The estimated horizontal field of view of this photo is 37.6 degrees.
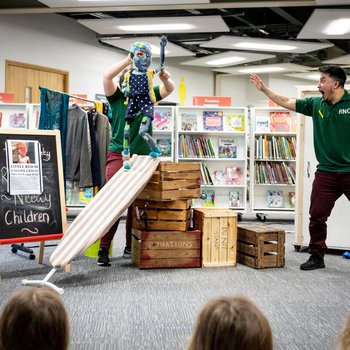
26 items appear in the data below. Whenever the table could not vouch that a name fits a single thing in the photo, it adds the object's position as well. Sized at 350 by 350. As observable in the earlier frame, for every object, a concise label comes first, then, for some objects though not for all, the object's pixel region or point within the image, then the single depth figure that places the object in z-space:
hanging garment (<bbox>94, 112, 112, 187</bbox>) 5.27
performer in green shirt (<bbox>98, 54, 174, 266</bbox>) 4.41
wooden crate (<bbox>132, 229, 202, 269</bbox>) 4.28
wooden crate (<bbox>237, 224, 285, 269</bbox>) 4.40
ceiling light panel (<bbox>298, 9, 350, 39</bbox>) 7.68
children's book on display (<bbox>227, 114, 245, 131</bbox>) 7.69
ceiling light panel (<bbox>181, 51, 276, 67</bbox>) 11.32
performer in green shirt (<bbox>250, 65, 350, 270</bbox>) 4.30
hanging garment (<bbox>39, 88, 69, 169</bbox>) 4.66
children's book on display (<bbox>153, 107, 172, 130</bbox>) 7.64
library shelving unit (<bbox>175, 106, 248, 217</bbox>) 7.70
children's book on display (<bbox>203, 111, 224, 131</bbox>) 7.69
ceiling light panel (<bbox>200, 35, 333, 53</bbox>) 9.83
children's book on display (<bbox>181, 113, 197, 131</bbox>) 7.73
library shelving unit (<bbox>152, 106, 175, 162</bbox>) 7.62
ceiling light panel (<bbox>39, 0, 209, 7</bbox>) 7.36
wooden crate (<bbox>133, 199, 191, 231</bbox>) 4.36
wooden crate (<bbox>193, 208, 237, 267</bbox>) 4.41
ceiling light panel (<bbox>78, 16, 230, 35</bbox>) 8.34
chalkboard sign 4.02
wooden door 8.96
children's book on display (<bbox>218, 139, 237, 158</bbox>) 7.79
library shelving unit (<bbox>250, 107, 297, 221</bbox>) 7.75
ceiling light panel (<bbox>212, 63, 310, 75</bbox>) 12.88
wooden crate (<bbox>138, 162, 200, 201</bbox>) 4.32
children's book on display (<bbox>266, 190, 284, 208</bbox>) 7.79
